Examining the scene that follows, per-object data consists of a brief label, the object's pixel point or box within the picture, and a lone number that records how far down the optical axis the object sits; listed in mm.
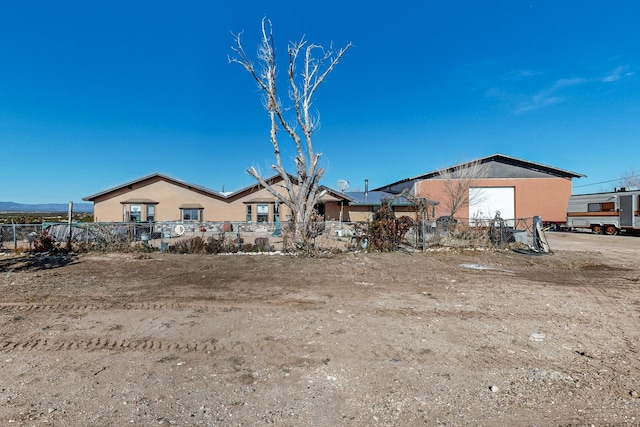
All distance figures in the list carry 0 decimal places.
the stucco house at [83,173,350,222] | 27672
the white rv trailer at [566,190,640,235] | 21883
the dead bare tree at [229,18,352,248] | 15469
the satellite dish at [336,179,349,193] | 27094
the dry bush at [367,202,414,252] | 14078
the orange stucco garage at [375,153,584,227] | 31375
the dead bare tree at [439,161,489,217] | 30141
